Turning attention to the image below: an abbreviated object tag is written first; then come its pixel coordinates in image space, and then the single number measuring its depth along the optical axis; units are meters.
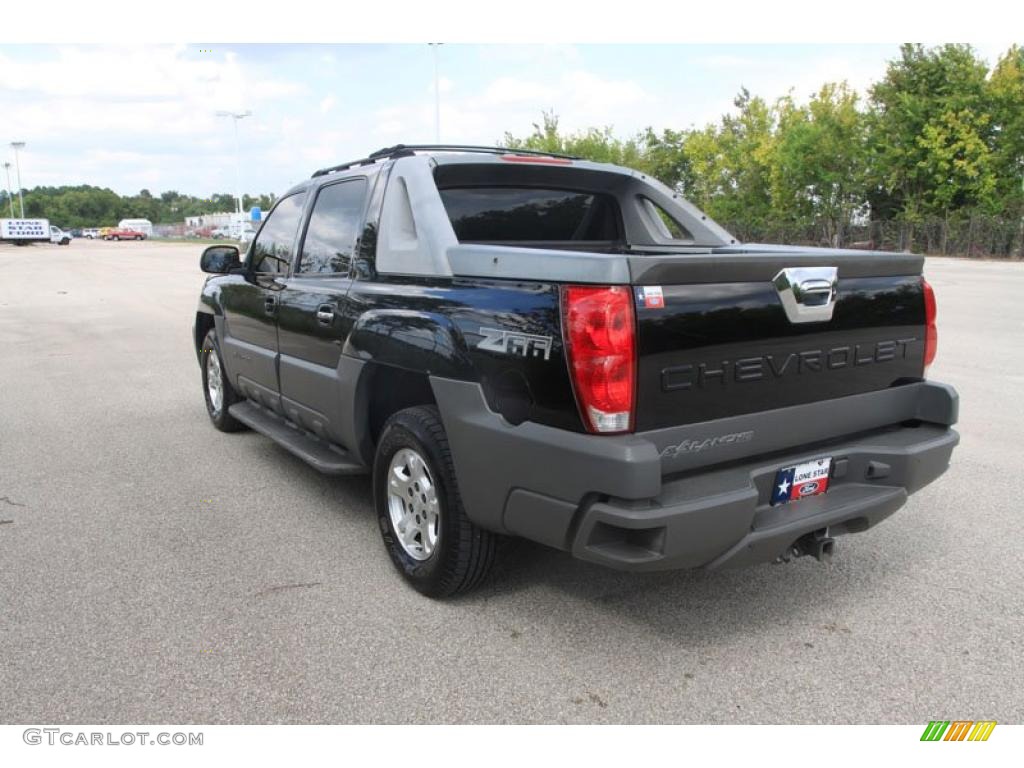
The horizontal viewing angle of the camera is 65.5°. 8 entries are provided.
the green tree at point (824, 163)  38.59
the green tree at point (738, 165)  43.06
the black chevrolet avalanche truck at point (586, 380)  2.66
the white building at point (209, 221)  107.22
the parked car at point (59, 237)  68.62
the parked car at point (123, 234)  89.06
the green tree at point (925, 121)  35.73
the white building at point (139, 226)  98.81
